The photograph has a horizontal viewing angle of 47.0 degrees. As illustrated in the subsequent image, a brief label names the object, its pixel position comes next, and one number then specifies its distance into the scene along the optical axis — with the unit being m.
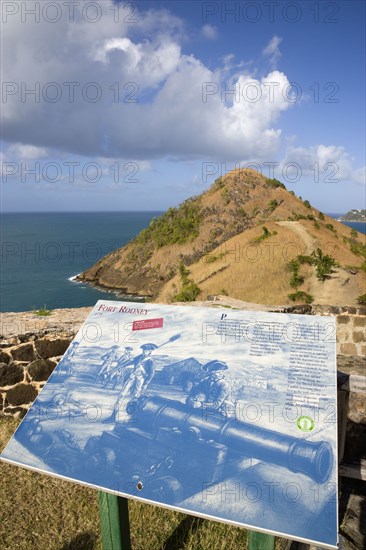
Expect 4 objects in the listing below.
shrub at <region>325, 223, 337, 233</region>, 40.03
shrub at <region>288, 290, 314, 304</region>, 24.30
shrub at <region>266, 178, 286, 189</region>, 49.59
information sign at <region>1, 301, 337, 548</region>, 2.37
